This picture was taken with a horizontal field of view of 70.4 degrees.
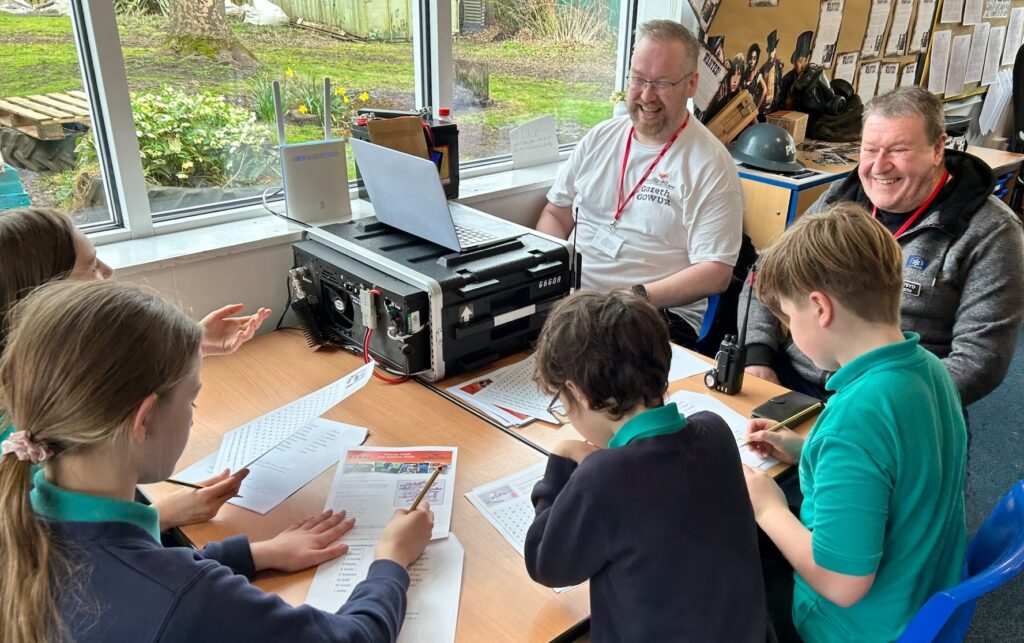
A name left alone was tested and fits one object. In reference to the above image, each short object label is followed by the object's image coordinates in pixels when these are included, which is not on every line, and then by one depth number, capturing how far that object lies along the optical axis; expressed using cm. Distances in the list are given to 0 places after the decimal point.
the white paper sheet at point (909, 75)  414
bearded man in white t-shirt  221
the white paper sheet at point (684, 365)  171
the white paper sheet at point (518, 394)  155
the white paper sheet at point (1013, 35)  478
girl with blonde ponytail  76
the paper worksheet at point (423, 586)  99
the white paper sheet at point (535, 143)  273
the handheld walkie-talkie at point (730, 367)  159
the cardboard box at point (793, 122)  328
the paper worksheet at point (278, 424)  136
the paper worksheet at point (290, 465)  127
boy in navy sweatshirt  93
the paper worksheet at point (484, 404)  150
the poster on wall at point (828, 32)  349
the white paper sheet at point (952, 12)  419
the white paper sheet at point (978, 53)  449
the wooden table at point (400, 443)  103
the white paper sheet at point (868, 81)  389
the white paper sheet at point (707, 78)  300
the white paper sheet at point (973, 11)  435
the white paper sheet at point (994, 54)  464
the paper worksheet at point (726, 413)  139
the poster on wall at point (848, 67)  372
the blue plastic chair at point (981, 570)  95
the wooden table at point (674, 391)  144
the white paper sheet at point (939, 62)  424
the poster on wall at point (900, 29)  390
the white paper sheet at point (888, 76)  400
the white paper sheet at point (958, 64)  438
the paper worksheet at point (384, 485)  120
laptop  162
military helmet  285
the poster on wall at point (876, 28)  377
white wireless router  194
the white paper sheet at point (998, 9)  452
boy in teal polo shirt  101
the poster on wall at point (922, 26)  405
